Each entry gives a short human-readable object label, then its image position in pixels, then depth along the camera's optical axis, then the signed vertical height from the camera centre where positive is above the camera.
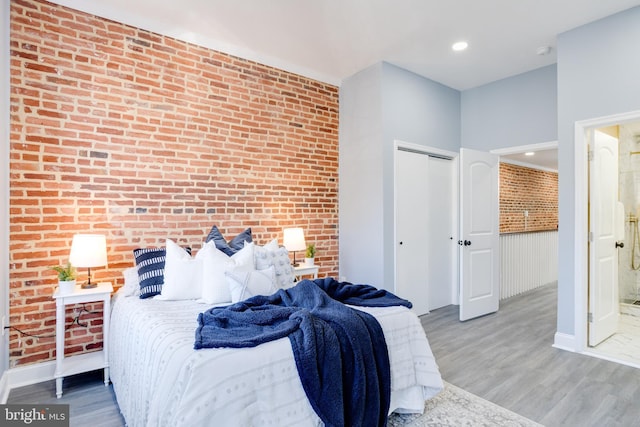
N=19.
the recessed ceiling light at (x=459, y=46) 3.61 +1.82
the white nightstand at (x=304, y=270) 3.84 -0.64
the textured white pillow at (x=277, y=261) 2.89 -0.41
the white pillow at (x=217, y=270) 2.53 -0.42
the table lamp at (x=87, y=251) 2.59 -0.28
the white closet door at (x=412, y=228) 4.18 -0.17
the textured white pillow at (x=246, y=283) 2.47 -0.51
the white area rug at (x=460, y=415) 2.14 -1.32
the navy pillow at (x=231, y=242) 3.06 -0.25
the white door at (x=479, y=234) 4.26 -0.26
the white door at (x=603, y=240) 3.33 -0.26
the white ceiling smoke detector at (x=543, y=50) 3.69 +1.80
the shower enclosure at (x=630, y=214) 4.88 -0.01
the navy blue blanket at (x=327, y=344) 1.67 -0.68
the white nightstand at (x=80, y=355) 2.50 -0.95
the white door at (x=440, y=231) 4.70 -0.23
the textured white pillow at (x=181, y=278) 2.60 -0.49
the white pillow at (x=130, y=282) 2.76 -0.56
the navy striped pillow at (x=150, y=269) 2.68 -0.44
